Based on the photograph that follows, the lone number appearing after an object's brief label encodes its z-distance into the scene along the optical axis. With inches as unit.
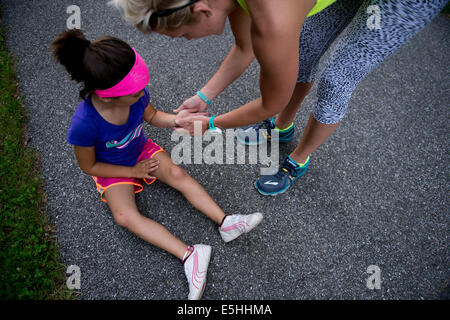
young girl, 42.9
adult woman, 31.9
